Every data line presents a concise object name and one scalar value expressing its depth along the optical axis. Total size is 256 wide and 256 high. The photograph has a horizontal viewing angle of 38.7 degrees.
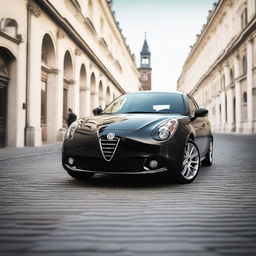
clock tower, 106.06
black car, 4.89
